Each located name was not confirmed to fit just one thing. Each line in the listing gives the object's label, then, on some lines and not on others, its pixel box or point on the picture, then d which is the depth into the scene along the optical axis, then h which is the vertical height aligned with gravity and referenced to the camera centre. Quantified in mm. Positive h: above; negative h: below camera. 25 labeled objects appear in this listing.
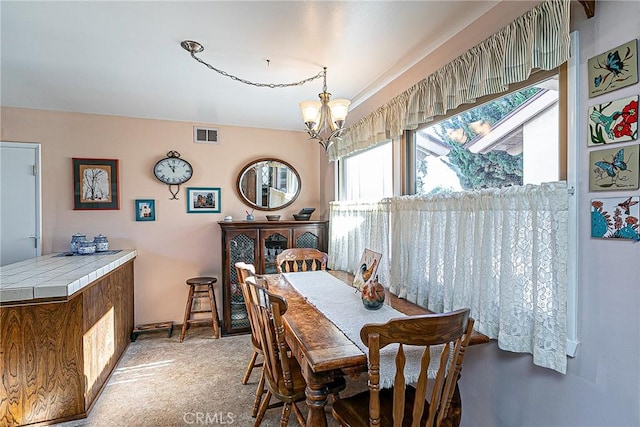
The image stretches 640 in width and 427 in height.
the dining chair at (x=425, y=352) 1030 -500
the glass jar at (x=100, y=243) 3260 -323
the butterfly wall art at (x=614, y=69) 1063 +505
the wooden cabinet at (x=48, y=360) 1893 -940
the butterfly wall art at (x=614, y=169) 1063 +145
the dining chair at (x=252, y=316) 1806 -638
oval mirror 4004 +359
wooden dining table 1213 -577
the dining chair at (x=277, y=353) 1494 -730
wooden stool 3438 -1003
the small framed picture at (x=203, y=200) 3809 +146
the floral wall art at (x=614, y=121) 1064 +315
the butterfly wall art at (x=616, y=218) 1058 -31
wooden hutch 3477 -415
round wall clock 3680 +493
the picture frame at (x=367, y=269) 1903 -376
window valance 1271 +721
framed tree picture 3439 +317
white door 3238 +114
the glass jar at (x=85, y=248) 3119 -358
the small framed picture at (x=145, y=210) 3627 +24
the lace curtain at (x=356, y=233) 2412 -199
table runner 1281 -566
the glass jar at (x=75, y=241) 3129 -289
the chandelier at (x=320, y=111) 1949 +644
